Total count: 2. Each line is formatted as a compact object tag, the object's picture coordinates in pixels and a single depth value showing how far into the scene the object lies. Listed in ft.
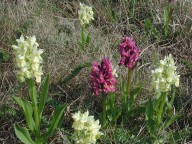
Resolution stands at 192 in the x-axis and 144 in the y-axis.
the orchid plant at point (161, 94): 7.28
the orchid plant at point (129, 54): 7.72
